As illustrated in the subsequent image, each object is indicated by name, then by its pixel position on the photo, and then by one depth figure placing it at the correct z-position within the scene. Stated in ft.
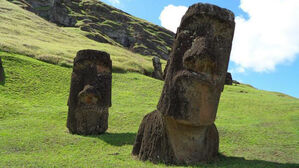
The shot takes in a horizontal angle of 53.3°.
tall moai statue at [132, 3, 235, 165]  25.25
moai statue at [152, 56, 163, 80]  113.29
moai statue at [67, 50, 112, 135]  40.98
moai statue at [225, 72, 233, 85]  128.51
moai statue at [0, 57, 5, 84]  63.57
